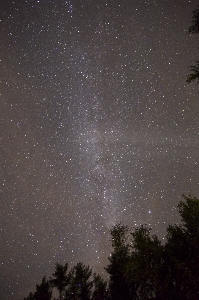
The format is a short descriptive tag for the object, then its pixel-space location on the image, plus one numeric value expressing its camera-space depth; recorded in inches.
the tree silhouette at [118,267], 912.9
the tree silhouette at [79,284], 1062.9
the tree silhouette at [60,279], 1058.1
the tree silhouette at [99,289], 1079.0
